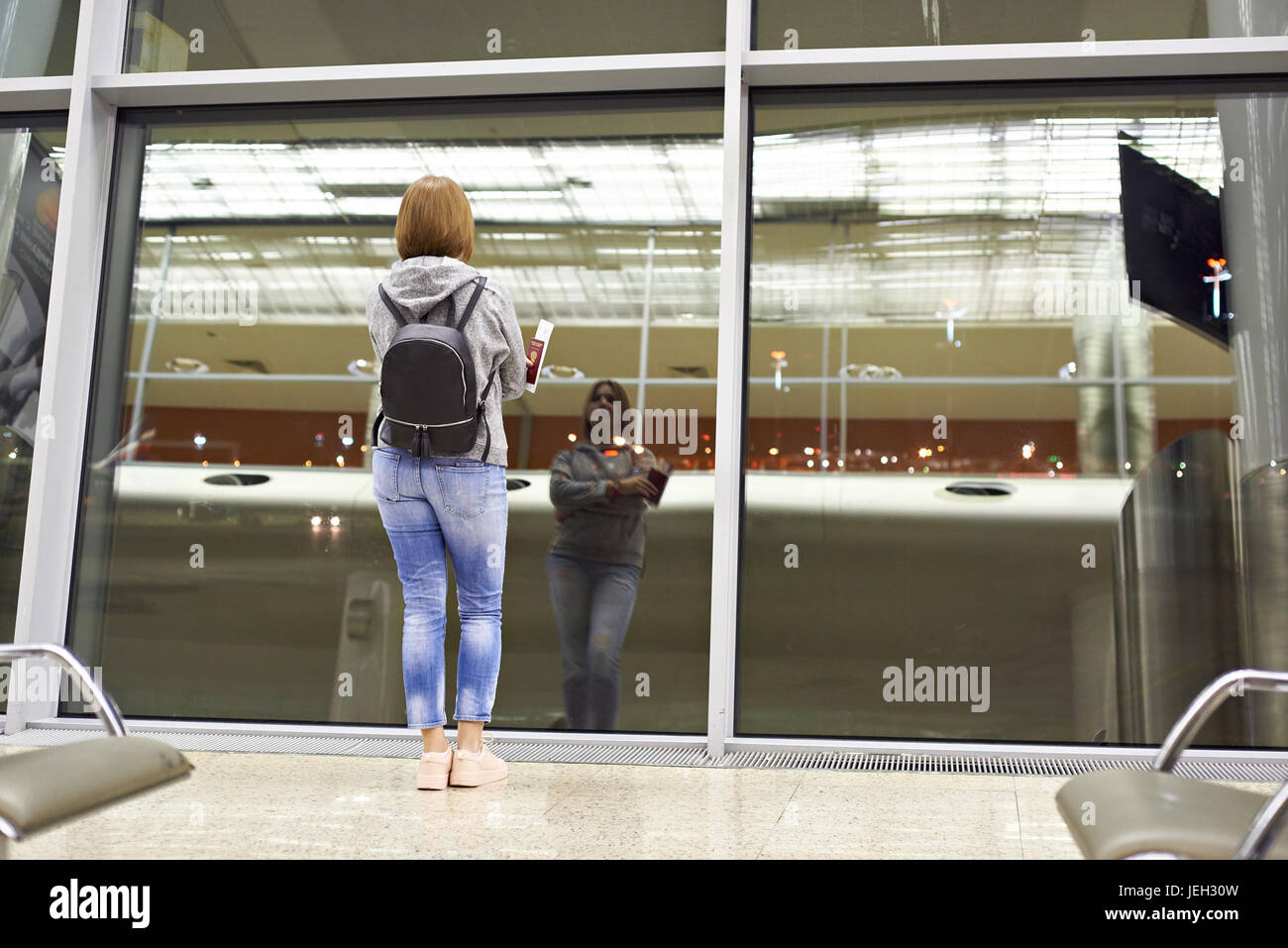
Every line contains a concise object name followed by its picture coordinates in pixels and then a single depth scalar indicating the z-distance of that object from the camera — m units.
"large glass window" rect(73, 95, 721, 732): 3.93
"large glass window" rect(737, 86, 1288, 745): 3.64
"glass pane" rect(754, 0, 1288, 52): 3.58
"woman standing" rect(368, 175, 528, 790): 2.61
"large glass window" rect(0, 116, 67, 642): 3.96
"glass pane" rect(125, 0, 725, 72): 3.82
